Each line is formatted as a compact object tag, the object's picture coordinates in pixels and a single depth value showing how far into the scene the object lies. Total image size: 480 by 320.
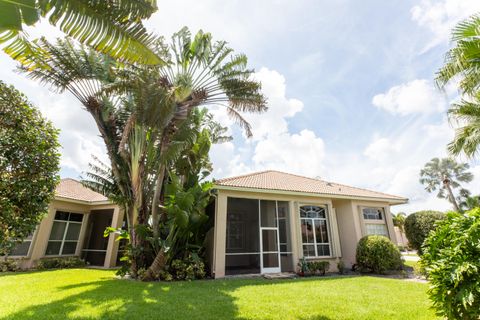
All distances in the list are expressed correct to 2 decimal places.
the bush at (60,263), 13.52
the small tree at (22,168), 4.39
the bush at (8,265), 12.44
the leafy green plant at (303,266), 12.43
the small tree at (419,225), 15.18
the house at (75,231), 13.88
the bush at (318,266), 12.64
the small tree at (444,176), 31.59
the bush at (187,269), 10.54
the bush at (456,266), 4.01
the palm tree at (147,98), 9.41
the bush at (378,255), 12.60
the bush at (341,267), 13.62
